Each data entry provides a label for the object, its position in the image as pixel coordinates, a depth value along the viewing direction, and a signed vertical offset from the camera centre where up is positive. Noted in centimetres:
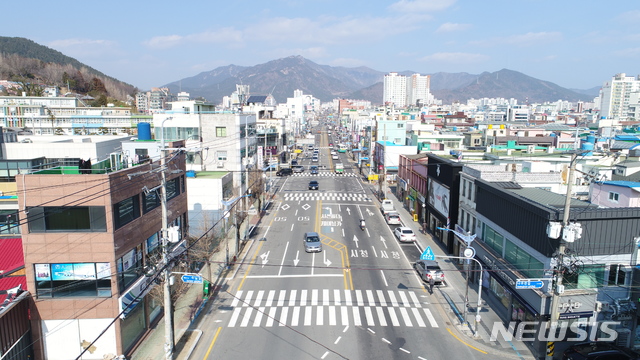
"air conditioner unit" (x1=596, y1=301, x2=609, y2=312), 1964 -899
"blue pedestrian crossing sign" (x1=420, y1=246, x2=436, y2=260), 2398 -803
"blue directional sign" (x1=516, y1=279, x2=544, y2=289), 1722 -695
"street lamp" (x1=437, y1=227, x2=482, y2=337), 2119 -709
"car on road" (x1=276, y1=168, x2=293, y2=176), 8467 -1097
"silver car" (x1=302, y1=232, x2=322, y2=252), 3525 -1085
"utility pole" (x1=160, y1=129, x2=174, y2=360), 1706 -726
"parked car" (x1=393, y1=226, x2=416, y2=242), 3884 -1107
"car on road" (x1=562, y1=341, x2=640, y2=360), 1747 -1019
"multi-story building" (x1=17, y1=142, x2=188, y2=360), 1705 -598
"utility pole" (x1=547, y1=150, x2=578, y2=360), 1600 -583
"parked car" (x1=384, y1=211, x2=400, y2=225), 4575 -1119
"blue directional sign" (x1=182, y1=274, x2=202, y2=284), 1730 -676
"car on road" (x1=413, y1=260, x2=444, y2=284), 2838 -1082
